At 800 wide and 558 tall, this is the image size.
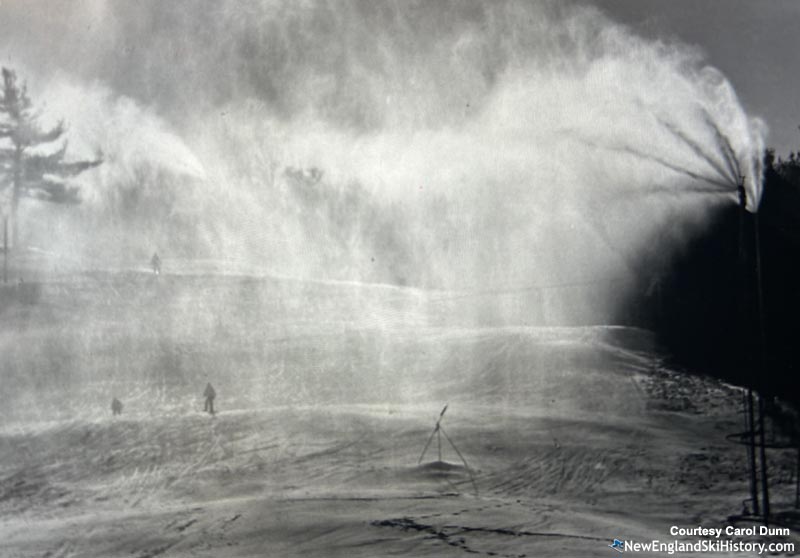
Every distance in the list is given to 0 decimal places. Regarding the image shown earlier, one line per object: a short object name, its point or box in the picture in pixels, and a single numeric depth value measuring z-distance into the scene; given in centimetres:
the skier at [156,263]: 3356
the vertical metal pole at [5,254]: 2980
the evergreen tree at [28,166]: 3080
